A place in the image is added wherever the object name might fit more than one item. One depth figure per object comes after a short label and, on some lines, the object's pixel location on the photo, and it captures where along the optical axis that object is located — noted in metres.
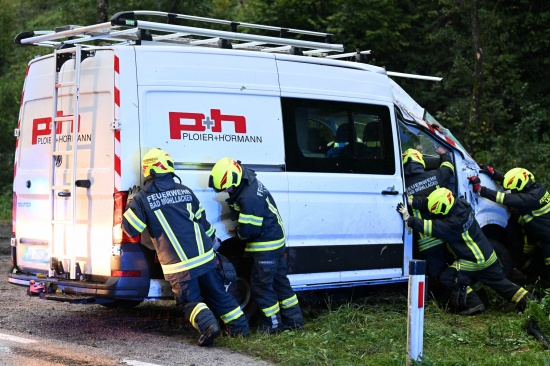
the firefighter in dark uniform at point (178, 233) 11.20
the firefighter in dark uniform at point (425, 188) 14.63
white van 11.51
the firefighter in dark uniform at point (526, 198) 15.50
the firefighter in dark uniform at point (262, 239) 11.91
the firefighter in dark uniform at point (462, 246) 14.11
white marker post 9.76
